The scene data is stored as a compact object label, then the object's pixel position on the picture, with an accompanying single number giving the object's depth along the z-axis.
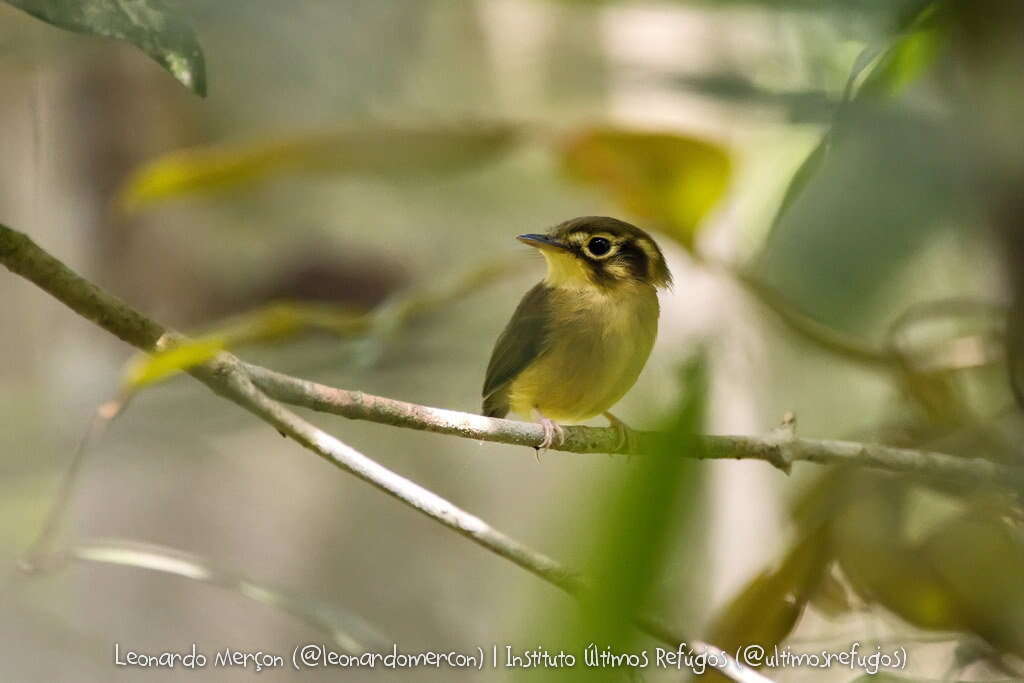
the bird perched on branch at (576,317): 4.03
